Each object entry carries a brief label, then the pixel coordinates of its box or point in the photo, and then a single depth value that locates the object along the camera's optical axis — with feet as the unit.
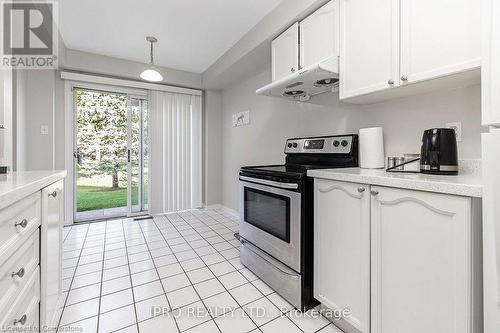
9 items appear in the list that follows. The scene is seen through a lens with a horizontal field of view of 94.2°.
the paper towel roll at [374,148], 5.54
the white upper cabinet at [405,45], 3.58
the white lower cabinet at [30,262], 2.30
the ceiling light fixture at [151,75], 8.67
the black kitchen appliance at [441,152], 4.04
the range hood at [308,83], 5.32
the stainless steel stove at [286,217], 4.99
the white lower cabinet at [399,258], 2.86
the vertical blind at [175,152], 12.60
